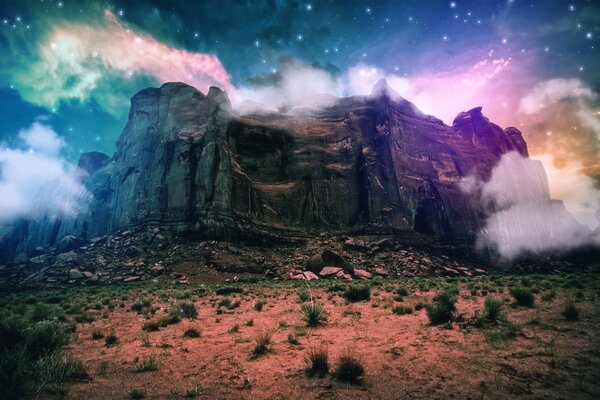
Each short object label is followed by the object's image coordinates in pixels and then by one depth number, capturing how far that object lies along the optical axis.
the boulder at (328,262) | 34.03
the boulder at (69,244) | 52.97
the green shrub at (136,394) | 4.35
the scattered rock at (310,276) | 30.20
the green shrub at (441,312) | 7.85
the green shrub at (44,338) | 5.45
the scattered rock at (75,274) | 35.31
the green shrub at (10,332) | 5.51
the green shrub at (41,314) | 10.13
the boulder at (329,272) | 30.81
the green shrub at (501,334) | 5.89
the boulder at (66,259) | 40.61
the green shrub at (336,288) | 16.96
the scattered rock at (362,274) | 32.03
